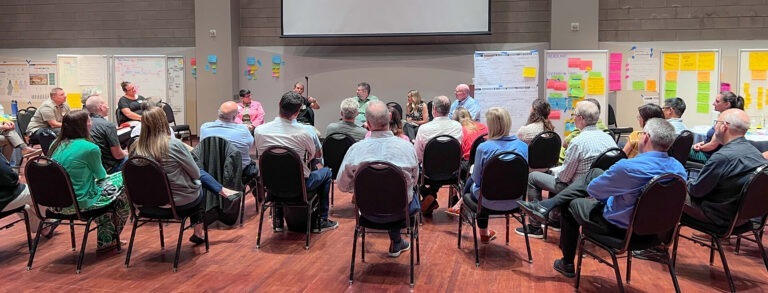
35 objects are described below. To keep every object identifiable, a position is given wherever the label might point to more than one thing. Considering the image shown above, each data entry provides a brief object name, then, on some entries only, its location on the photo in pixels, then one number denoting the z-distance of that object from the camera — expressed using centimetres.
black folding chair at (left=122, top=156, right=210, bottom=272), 359
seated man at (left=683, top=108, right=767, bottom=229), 333
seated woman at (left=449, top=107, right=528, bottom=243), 392
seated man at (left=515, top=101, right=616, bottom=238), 399
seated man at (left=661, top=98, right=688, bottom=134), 553
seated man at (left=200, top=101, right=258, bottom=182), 472
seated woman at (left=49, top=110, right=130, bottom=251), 374
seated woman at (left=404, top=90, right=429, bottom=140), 804
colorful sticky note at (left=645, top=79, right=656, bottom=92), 884
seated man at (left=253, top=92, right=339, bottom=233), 437
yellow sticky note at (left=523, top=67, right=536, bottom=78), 833
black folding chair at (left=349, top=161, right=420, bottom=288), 337
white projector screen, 919
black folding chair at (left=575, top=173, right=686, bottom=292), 288
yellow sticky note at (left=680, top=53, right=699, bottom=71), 824
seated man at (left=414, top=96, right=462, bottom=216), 499
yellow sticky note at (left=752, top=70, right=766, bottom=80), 750
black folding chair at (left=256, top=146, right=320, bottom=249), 402
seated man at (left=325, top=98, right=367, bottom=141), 521
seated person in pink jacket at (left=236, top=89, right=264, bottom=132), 834
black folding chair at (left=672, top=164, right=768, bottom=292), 323
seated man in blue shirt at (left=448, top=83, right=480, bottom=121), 749
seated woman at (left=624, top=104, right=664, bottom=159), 439
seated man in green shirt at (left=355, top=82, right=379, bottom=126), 797
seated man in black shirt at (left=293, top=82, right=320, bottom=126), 857
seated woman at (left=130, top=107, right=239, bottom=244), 373
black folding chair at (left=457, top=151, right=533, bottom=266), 374
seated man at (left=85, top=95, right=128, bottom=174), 447
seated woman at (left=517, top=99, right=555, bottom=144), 505
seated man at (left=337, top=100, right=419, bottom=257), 362
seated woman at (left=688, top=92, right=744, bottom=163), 503
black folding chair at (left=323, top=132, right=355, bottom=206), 515
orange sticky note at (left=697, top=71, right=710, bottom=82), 819
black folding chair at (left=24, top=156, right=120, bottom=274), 360
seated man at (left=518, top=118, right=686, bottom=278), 294
